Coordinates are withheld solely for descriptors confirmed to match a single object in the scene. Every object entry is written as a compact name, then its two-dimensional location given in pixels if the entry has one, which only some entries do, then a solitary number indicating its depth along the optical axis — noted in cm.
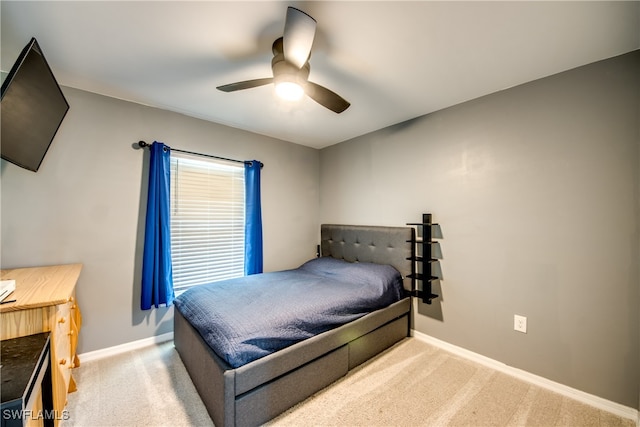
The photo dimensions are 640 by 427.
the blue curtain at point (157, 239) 242
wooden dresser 128
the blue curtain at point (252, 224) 314
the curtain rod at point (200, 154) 246
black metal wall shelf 254
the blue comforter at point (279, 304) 158
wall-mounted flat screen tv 136
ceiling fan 125
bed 146
